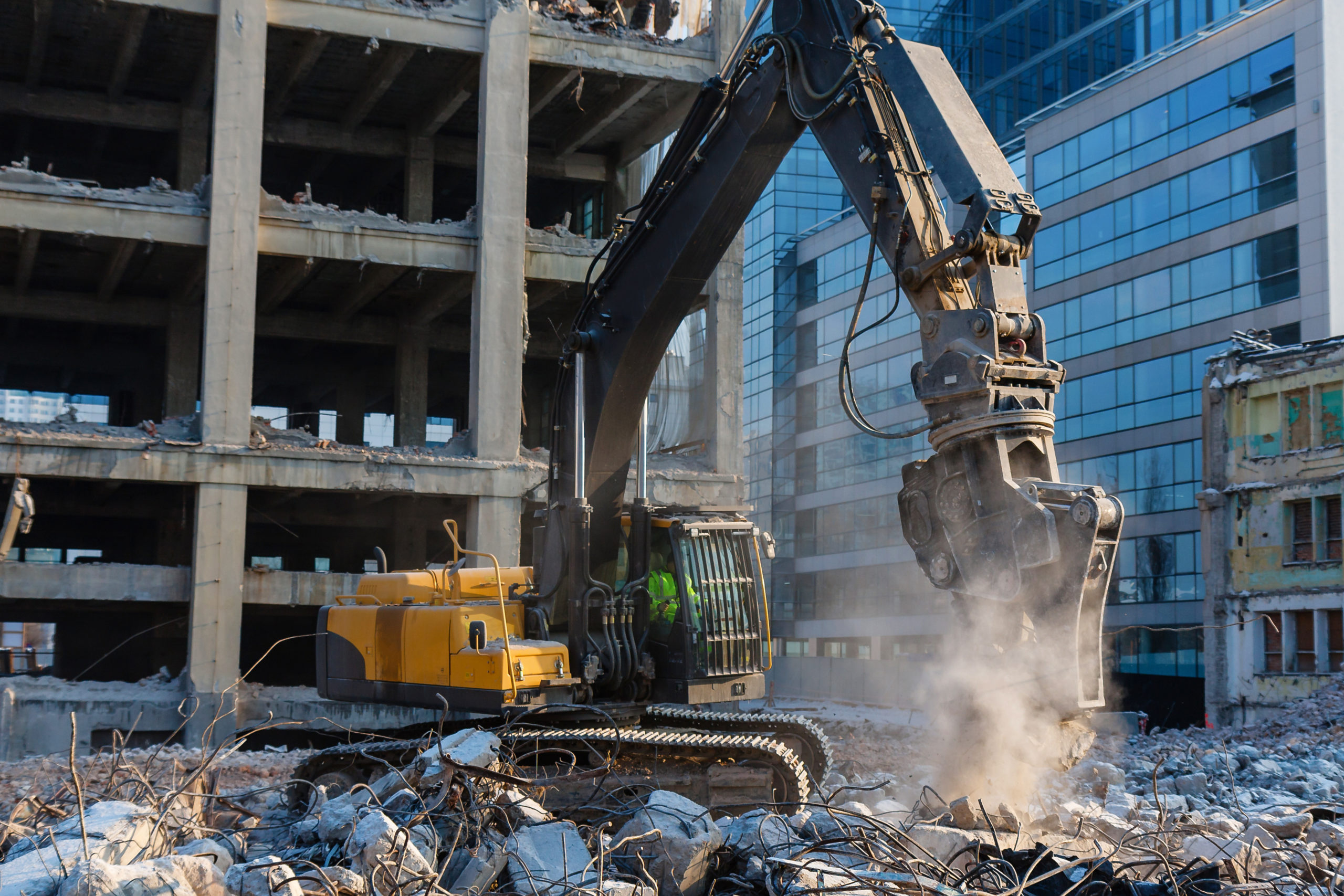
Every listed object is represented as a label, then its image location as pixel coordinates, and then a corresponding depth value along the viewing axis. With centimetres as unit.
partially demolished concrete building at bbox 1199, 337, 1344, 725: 2589
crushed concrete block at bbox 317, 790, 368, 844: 715
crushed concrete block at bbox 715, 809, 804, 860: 661
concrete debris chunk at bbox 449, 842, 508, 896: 626
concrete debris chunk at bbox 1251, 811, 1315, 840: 852
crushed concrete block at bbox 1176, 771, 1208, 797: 1236
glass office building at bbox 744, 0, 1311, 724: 3641
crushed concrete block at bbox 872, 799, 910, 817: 927
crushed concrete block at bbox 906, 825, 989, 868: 699
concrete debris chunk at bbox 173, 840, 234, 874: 635
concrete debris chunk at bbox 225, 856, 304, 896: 567
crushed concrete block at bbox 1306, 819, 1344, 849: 811
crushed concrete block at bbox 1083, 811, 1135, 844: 845
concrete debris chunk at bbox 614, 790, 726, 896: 648
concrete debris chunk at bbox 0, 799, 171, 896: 548
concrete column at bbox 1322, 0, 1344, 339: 3381
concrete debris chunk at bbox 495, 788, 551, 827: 727
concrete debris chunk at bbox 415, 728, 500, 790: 767
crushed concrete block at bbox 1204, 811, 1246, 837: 856
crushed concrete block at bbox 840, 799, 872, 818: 810
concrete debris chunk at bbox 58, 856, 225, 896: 520
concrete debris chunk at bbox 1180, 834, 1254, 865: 698
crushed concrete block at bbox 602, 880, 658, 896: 584
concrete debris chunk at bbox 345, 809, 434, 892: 600
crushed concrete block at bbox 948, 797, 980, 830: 738
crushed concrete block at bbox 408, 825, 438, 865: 657
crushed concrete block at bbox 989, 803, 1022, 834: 768
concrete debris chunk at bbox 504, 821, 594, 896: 618
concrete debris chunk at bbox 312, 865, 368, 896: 582
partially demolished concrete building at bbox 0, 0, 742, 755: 2017
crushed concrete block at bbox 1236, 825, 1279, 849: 760
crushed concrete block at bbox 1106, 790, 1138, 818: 1050
